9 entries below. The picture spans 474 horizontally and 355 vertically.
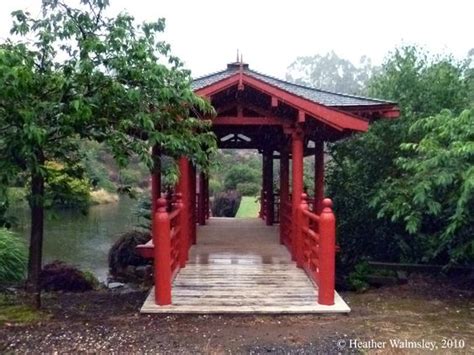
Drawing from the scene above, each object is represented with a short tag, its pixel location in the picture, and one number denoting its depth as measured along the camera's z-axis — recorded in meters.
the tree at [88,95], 4.52
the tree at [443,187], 5.89
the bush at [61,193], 5.32
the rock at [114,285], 10.35
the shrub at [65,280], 9.20
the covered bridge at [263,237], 5.77
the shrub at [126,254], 12.25
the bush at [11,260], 9.60
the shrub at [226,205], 19.39
